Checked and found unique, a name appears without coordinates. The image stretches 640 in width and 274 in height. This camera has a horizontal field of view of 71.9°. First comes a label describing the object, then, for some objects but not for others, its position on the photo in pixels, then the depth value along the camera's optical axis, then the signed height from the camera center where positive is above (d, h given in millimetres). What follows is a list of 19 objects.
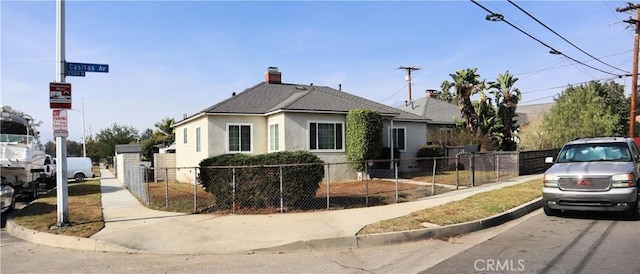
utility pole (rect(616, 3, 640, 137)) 25688 +4209
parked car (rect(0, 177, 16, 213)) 11234 -1266
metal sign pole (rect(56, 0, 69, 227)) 8992 +3
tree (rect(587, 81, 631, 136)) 37188 +3829
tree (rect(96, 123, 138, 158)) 60844 +1145
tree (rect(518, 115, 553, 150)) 29742 +194
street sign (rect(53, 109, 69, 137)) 8875 +488
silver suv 8867 -840
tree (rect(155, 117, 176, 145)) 53250 +2229
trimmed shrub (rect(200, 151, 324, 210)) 10570 -870
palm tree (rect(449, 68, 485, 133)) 27594 +3227
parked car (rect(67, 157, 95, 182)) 30391 -1575
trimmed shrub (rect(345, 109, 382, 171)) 18953 +341
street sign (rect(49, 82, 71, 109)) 8828 +1050
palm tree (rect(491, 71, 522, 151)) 28812 +2534
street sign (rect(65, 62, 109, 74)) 9141 +1685
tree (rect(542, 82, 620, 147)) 28375 +1394
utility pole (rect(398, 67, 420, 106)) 52956 +8710
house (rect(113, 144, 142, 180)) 24611 -614
